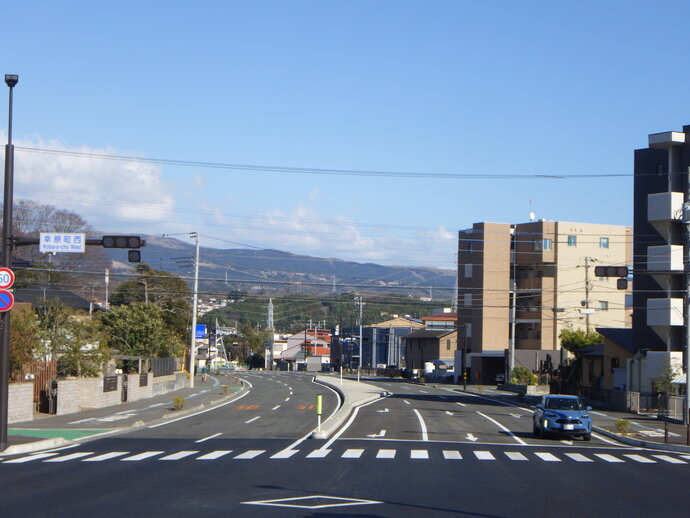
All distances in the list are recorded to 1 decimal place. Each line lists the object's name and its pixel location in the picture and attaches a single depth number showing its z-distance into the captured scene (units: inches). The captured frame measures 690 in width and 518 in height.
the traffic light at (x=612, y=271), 1365.7
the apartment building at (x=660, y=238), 2081.7
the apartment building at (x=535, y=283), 3737.7
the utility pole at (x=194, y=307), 2691.9
